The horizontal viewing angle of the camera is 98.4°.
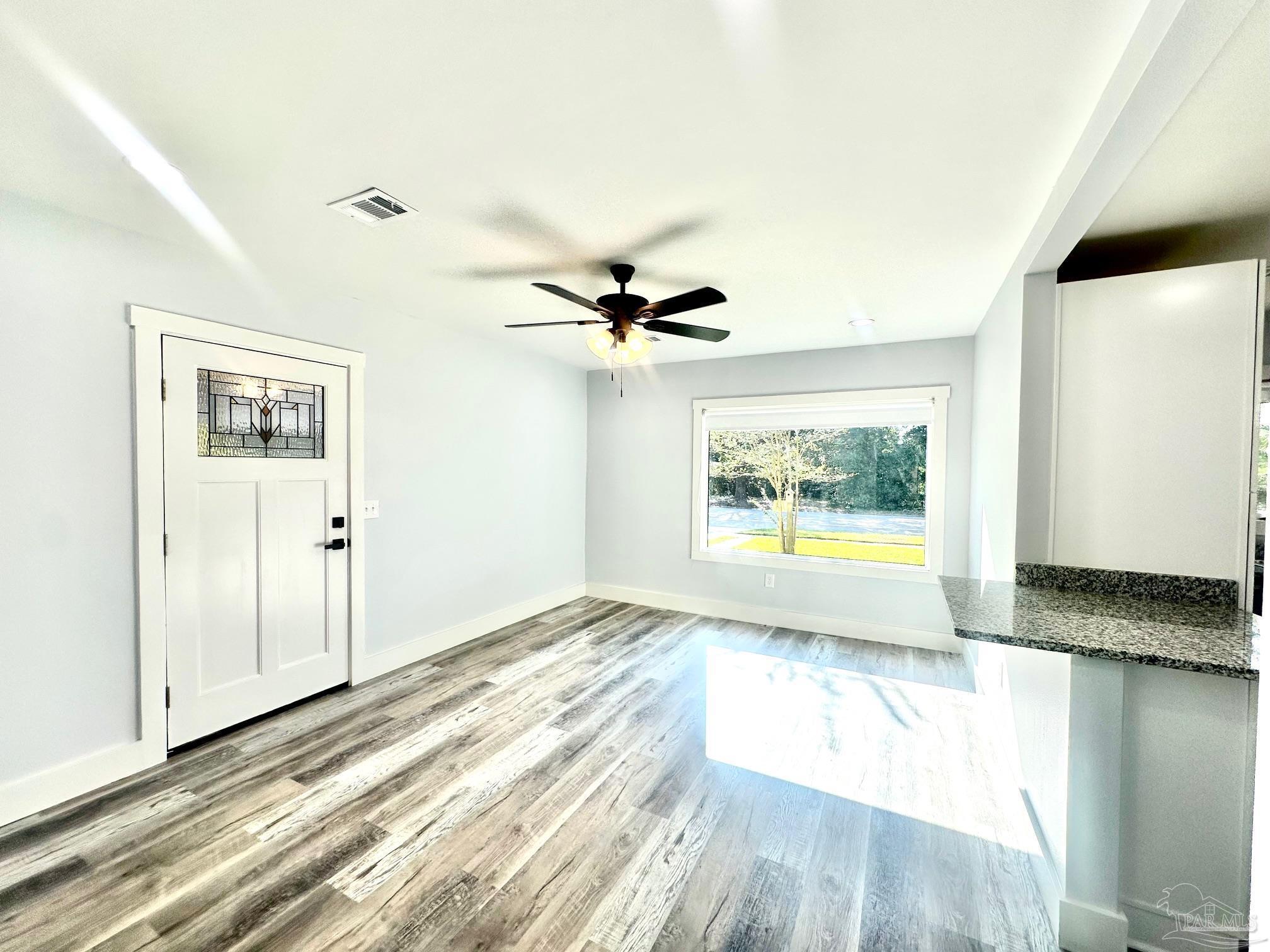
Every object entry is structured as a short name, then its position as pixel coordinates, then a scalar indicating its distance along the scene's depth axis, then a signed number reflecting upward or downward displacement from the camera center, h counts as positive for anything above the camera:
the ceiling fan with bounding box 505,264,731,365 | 2.68 +0.74
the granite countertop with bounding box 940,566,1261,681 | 1.36 -0.45
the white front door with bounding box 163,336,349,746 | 2.66 -0.38
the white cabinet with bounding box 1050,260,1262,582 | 1.83 +0.19
